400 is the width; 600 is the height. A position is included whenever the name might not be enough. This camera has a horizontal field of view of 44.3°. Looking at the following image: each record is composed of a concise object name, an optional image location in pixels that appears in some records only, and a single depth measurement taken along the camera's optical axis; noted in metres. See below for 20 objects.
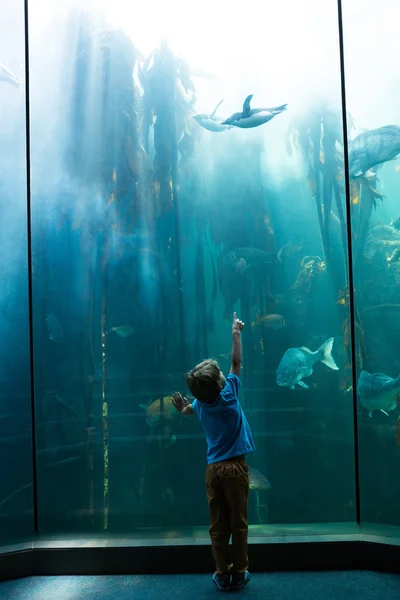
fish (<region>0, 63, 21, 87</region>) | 3.61
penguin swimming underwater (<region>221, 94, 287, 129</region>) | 3.85
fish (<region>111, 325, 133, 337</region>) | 4.09
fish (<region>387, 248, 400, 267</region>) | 4.52
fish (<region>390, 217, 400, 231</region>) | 4.30
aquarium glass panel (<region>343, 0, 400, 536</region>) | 3.44
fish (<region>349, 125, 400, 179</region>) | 3.62
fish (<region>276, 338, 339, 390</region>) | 4.16
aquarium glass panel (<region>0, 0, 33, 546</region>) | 3.40
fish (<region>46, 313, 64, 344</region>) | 3.95
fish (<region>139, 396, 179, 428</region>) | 4.32
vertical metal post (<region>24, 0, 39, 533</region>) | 3.41
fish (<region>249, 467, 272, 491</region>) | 3.96
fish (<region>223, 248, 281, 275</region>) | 4.40
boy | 2.53
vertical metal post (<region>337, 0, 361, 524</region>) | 3.28
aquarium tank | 3.55
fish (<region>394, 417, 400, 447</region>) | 3.57
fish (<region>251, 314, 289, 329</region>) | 4.33
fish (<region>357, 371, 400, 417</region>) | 3.57
